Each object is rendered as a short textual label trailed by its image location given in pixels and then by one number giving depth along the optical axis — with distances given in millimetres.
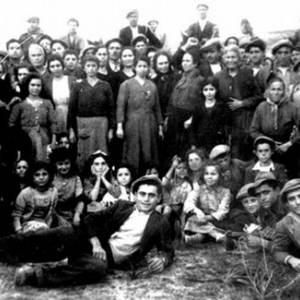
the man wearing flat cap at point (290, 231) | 5324
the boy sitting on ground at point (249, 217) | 6176
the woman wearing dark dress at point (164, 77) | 8078
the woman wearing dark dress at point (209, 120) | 7504
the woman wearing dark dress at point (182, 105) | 7762
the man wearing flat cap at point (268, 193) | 6398
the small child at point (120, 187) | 6994
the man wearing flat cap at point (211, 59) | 8356
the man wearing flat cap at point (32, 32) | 9961
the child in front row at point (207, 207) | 6555
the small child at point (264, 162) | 6860
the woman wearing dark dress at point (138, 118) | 7793
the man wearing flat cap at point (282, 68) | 8016
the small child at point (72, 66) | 8352
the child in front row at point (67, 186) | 6867
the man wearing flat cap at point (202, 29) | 10500
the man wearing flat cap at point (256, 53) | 8547
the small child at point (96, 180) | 7070
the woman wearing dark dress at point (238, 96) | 7578
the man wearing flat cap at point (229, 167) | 7096
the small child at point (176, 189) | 6781
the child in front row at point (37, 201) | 6351
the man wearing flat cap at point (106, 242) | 5438
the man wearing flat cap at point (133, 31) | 10094
